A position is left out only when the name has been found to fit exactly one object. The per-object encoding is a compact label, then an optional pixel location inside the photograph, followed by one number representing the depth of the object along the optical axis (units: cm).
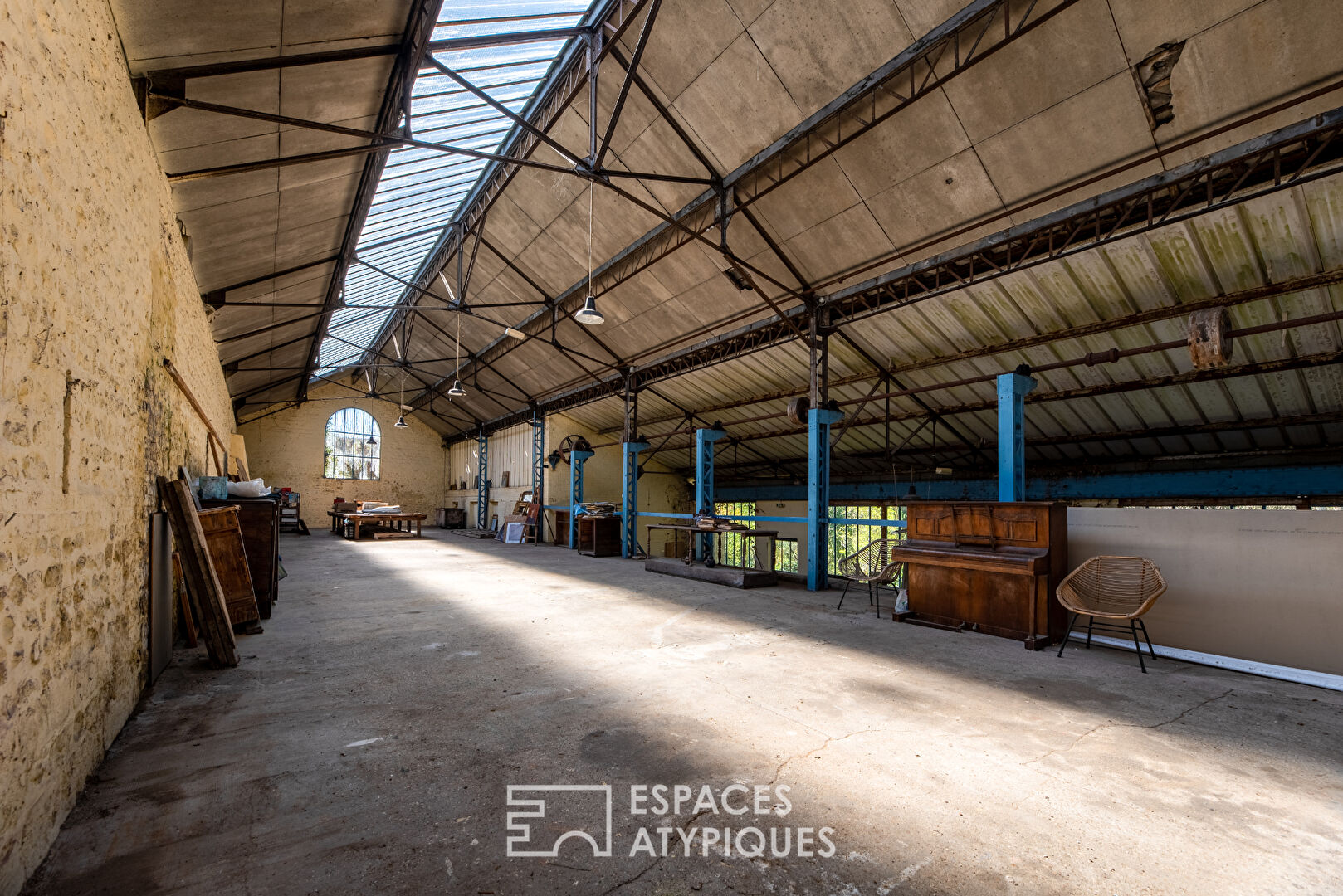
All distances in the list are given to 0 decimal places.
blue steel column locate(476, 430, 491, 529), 2239
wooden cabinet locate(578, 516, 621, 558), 1398
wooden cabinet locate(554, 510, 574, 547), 1723
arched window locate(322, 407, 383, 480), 2336
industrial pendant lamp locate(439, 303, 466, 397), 1445
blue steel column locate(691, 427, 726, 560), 1120
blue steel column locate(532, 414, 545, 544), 1822
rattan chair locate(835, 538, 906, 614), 653
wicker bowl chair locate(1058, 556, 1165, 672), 469
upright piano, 527
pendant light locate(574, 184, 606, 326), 765
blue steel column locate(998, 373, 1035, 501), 622
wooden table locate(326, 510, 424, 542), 1677
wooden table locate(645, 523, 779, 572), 890
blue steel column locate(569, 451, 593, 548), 1589
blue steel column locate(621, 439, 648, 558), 1384
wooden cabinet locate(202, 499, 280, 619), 609
